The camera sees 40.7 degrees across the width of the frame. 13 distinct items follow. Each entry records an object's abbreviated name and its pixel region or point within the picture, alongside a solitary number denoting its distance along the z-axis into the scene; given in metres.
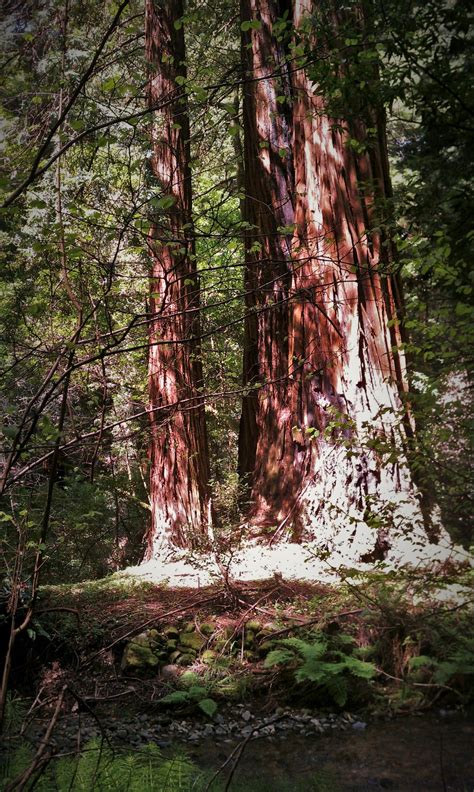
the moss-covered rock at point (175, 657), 5.09
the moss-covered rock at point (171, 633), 5.31
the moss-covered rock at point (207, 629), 5.28
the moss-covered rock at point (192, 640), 5.18
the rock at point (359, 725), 4.12
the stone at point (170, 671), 4.94
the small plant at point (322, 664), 4.23
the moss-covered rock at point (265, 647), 4.96
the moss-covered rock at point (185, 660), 5.06
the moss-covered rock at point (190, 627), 5.35
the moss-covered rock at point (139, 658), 4.98
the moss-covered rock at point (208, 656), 4.98
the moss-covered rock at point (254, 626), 5.19
